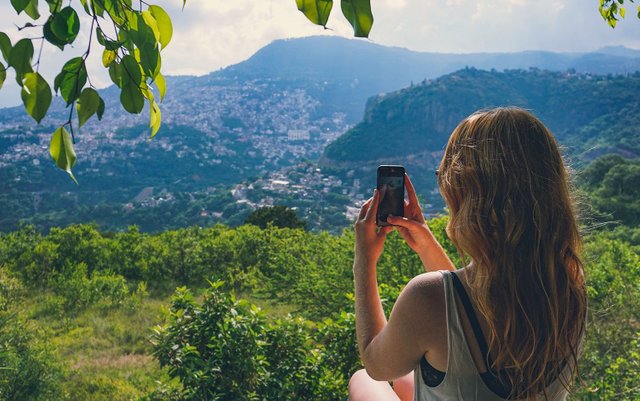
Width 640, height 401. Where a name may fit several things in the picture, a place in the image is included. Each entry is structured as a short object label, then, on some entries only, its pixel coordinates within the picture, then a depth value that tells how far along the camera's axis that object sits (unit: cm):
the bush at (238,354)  231
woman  107
